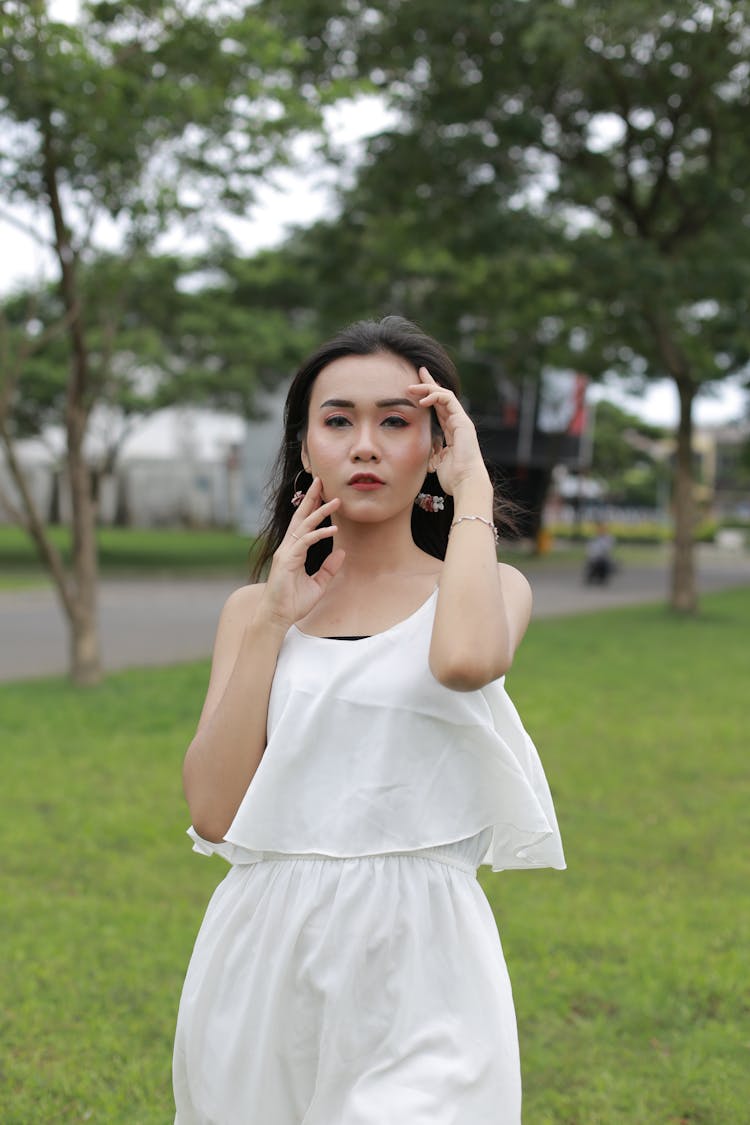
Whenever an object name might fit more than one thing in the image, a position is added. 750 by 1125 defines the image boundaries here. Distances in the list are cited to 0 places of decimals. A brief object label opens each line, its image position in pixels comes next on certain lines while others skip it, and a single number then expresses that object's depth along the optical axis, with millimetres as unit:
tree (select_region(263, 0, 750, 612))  14086
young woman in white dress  1866
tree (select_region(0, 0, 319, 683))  8438
